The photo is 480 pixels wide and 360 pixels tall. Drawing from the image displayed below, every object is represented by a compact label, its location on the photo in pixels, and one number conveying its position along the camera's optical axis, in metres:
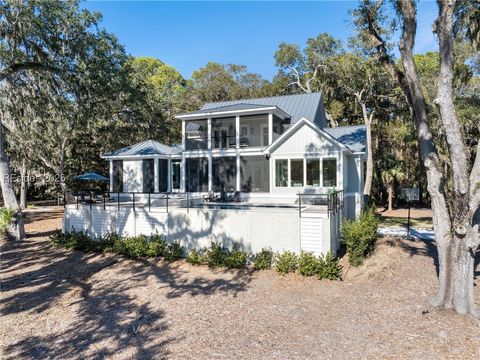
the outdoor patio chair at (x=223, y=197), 19.14
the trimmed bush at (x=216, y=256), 11.70
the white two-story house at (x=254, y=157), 16.98
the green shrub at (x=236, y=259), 11.43
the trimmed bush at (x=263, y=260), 11.21
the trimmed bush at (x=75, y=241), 14.10
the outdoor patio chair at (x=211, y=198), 19.23
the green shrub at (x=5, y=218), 14.14
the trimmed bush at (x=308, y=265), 10.43
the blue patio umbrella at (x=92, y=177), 22.17
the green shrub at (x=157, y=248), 12.76
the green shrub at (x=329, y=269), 10.23
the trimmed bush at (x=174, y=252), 12.50
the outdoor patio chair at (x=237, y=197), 19.41
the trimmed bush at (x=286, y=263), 10.74
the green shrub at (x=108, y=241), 13.67
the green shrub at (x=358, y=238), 10.98
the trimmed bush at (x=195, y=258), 12.02
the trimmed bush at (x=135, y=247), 12.89
